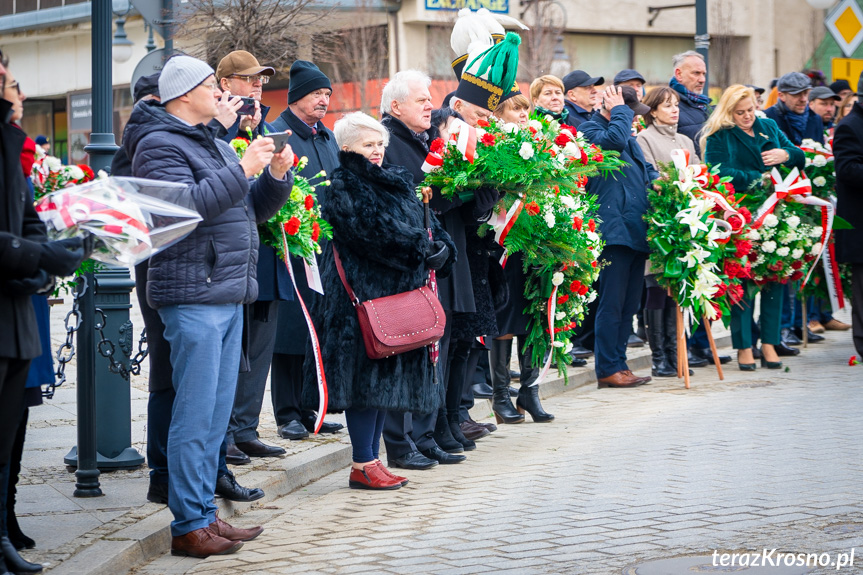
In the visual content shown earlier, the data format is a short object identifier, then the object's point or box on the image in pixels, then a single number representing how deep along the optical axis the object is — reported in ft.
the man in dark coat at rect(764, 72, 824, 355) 41.14
